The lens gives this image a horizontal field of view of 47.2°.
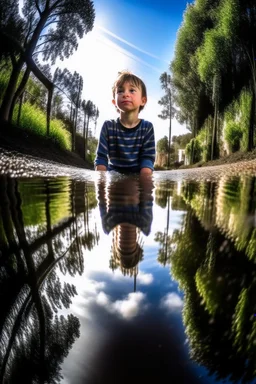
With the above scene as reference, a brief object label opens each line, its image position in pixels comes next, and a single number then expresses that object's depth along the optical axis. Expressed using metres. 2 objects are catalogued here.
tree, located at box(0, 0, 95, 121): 3.06
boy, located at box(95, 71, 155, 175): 1.58
